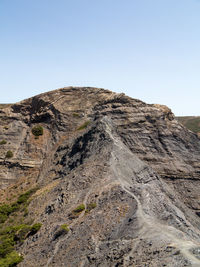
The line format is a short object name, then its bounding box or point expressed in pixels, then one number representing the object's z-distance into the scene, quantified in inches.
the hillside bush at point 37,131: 2307.8
